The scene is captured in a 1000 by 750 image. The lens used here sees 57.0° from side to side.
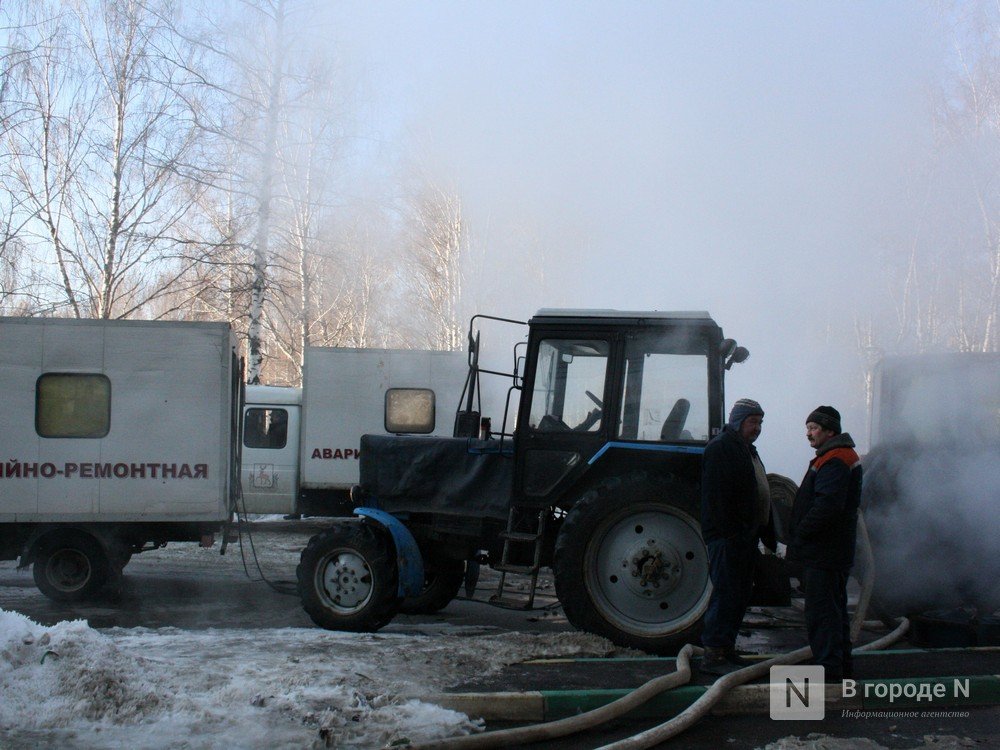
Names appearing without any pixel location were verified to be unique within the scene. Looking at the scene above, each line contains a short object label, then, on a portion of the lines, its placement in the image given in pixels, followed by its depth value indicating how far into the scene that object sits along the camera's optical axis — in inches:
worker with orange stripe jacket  192.7
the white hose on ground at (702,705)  158.1
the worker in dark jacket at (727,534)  209.8
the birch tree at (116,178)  652.1
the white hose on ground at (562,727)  155.3
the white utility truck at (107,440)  332.5
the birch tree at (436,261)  533.7
